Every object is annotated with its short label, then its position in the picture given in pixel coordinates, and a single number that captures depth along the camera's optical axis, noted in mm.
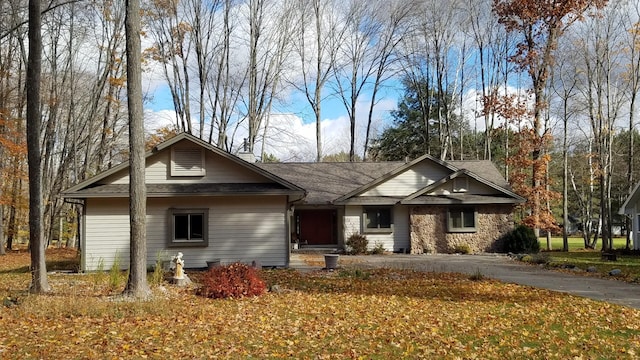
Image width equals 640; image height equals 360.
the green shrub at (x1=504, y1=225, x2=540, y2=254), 25266
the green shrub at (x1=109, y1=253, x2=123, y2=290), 11992
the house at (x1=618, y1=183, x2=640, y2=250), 27456
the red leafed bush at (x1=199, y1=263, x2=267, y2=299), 11578
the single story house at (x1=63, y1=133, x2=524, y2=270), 18078
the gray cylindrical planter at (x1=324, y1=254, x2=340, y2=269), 17781
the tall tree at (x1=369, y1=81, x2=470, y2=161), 44844
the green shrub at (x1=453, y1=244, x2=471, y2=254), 25734
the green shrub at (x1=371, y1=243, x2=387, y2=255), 25984
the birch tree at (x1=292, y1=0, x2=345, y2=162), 38812
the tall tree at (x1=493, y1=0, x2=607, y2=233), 29547
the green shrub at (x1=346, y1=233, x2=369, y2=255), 25906
